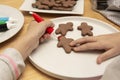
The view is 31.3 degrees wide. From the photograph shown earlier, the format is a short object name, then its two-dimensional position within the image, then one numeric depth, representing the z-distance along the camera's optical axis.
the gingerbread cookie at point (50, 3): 0.92
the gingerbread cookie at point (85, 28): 0.79
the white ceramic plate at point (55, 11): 0.92
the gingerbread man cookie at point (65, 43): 0.71
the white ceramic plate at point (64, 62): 0.63
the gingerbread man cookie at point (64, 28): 0.80
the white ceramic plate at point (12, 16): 0.77
